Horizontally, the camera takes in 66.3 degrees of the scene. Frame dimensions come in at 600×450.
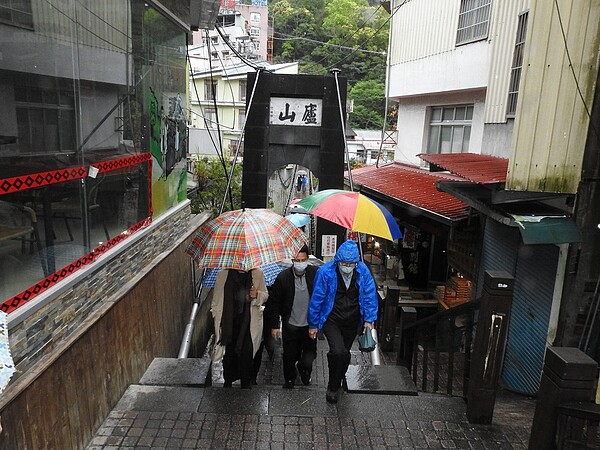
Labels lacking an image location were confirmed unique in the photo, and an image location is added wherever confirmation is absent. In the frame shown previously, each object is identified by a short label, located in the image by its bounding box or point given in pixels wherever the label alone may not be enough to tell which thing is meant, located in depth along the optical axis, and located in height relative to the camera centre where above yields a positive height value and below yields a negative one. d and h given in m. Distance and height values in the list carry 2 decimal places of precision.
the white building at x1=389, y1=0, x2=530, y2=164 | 10.08 +1.89
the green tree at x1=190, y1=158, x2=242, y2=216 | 16.46 -2.00
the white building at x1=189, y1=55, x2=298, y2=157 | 30.34 +2.71
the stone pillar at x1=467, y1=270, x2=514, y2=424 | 4.74 -2.06
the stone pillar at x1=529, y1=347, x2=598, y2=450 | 3.74 -1.93
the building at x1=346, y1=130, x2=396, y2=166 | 32.16 -0.65
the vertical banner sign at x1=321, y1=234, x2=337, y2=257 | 10.51 -2.39
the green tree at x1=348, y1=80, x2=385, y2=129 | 39.25 +3.06
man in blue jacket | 5.05 -1.85
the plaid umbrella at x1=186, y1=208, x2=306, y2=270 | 4.84 -1.16
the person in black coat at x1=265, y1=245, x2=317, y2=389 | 5.30 -1.91
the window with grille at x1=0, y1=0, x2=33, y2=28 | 3.64 +0.89
